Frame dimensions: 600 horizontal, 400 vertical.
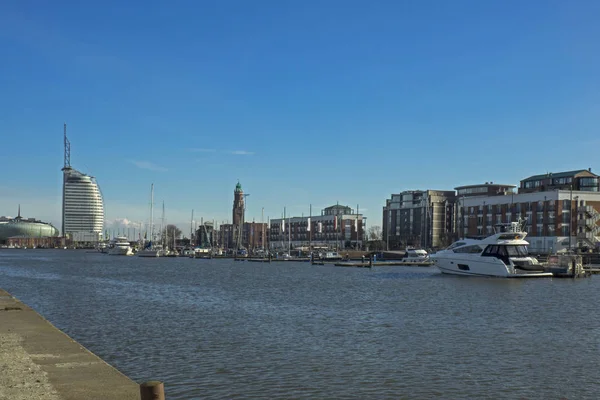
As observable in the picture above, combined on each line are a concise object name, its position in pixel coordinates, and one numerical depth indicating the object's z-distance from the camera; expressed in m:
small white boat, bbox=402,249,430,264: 131.38
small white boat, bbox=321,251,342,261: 149.75
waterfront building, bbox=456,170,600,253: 141.12
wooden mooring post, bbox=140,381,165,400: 11.83
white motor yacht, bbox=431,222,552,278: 76.94
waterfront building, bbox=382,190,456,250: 189.38
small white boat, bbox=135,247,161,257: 195.50
